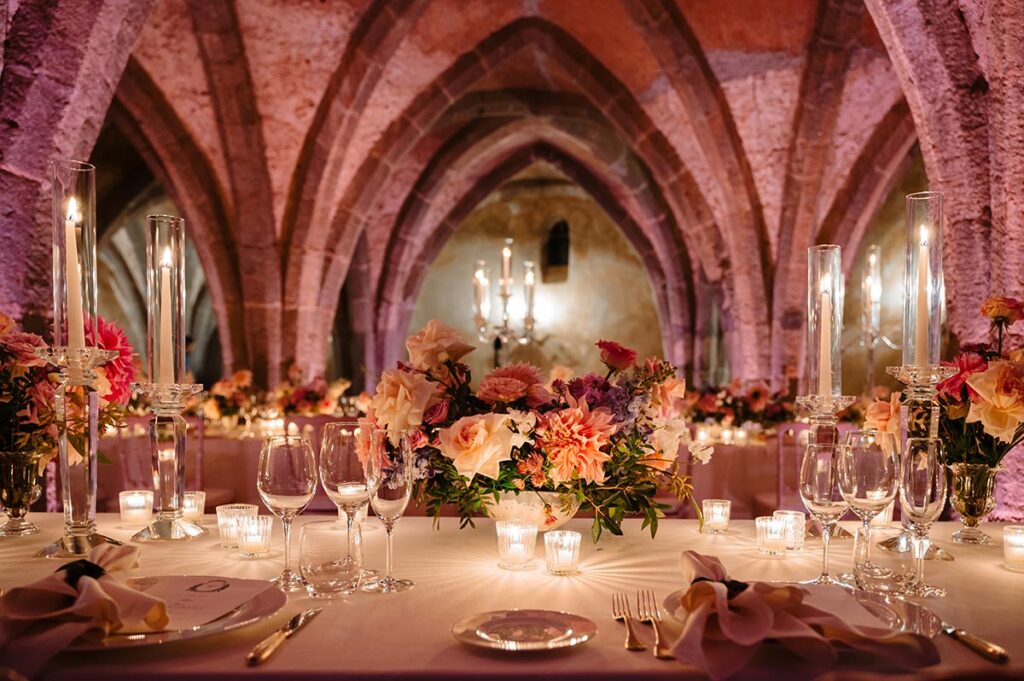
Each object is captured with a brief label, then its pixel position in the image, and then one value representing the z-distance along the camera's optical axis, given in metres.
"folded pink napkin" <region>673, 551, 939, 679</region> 1.14
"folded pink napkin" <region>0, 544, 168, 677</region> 1.14
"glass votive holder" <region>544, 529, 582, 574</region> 1.65
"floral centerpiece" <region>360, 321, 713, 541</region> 1.70
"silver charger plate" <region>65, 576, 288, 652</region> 1.19
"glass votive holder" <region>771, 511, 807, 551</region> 1.88
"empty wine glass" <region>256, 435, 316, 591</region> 1.53
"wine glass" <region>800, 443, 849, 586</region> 1.58
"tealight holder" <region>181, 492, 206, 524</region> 2.24
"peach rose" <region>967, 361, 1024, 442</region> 1.88
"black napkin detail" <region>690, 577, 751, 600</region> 1.25
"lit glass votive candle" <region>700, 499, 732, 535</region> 2.11
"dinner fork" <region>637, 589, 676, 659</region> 1.20
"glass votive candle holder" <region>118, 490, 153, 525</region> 2.20
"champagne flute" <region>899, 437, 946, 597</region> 1.68
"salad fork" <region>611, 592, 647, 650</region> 1.23
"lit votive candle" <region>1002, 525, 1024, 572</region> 1.76
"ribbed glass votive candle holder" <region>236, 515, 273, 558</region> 1.82
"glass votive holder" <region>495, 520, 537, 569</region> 1.71
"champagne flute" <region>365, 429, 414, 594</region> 1.53
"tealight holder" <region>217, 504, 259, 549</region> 1.91
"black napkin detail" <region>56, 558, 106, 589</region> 1.29
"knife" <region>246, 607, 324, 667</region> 1.17
